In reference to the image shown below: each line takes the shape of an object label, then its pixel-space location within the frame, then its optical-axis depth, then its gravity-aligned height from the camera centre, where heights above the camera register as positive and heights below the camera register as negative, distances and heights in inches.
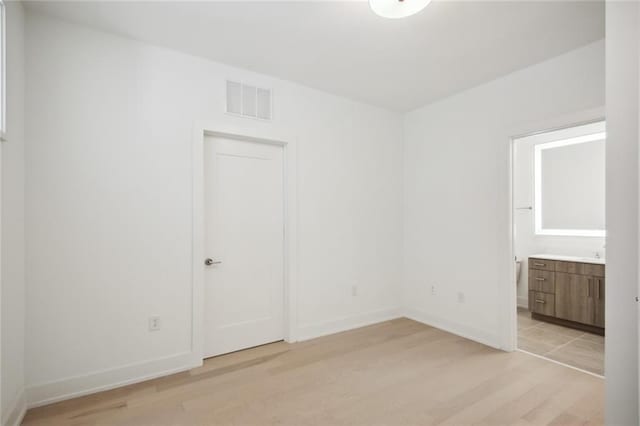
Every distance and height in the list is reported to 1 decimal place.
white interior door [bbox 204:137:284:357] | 117.1 -12.3
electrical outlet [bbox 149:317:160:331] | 100.9 -35.3
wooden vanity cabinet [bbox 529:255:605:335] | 137.5 -35.2
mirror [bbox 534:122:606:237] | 155.3 +15.1
